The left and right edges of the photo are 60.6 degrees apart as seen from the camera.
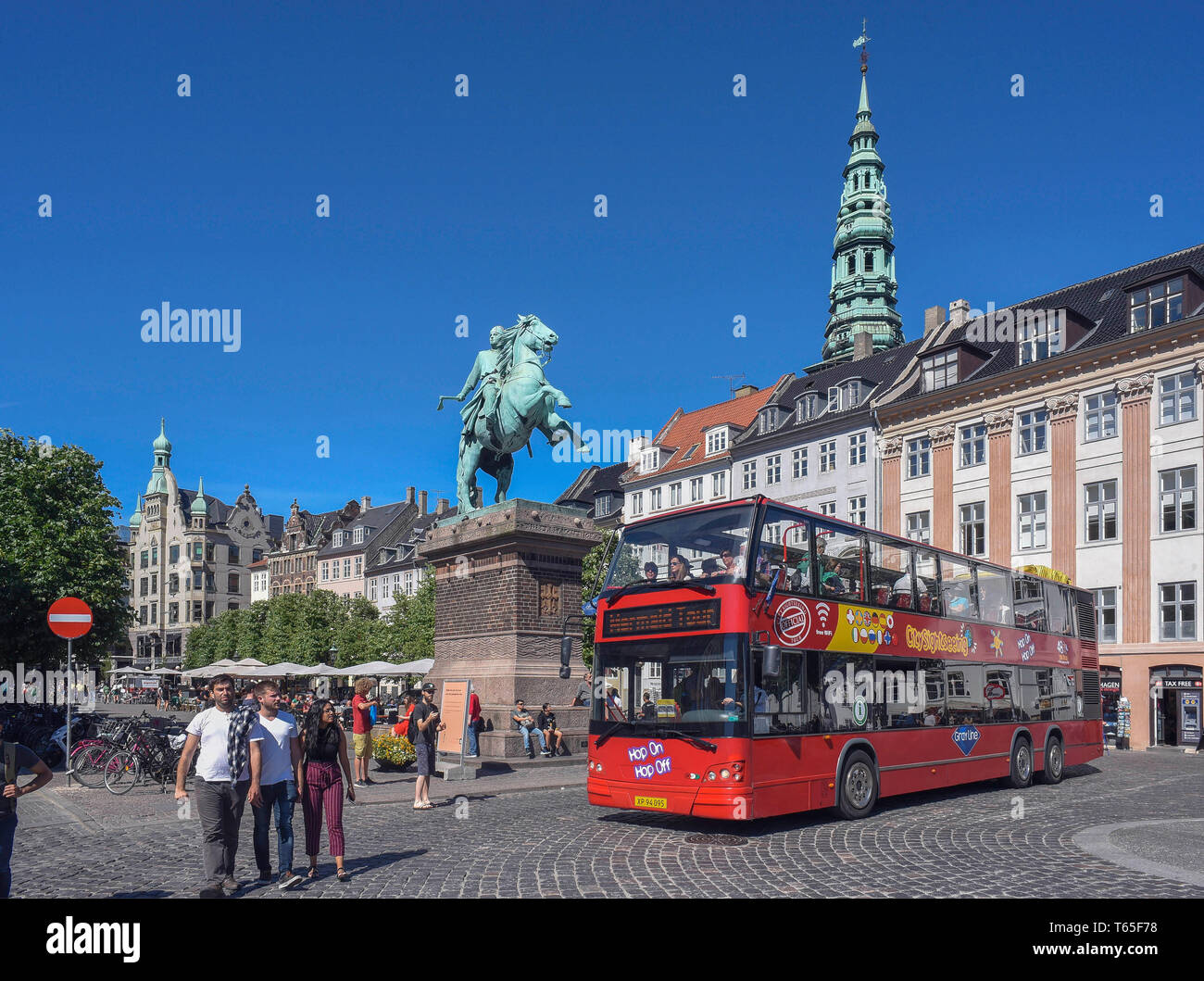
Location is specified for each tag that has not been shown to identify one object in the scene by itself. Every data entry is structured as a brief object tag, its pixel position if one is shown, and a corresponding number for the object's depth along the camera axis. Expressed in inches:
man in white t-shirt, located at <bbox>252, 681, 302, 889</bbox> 361.1
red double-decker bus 500.1
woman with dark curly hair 375.9
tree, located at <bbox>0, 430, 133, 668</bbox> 1250.6
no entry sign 625.3
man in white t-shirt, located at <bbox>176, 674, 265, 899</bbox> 338.6
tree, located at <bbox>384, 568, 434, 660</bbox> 2316.7
